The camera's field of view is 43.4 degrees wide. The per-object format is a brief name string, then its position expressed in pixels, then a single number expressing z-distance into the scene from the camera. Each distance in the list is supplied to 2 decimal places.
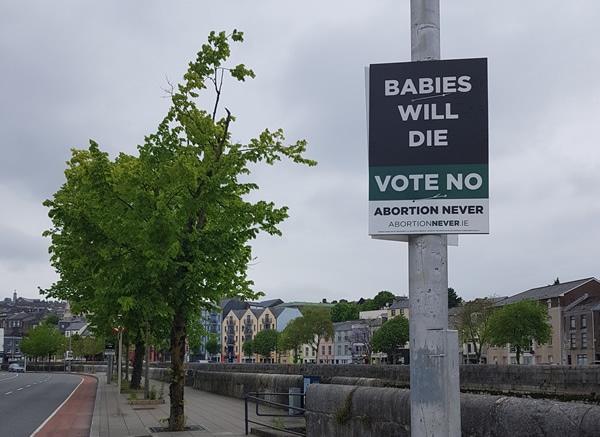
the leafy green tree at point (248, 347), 144.25
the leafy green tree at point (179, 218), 18.16
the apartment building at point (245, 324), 166.88
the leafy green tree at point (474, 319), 82.75
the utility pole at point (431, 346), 4.61
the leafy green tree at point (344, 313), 173.62
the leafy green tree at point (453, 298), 141.36
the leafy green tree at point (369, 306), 179.12
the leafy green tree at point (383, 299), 176.38
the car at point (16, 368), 117.82
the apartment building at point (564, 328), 79.31
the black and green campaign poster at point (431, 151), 4.77
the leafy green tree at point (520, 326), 71.31
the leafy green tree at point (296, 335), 117.75
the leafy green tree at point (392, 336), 104.81
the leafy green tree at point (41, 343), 136.38
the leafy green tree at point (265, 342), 140.77
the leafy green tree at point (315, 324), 117.94
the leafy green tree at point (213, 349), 153.81
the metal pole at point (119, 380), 25.05
